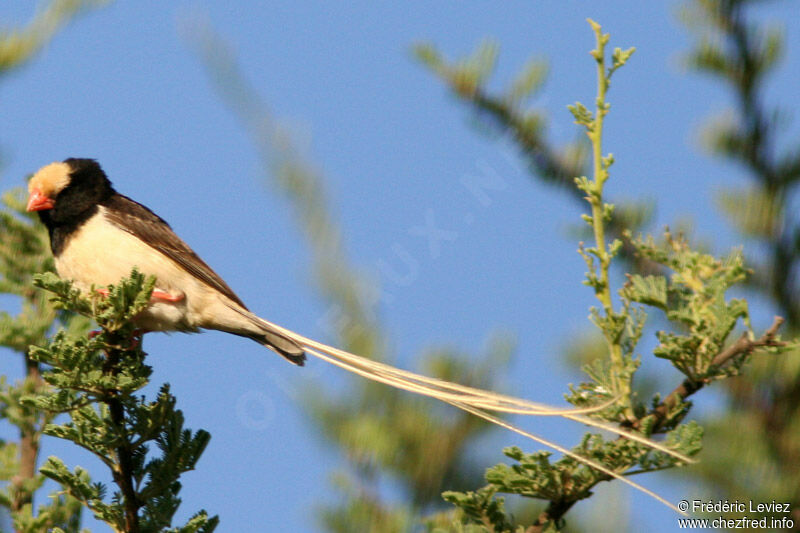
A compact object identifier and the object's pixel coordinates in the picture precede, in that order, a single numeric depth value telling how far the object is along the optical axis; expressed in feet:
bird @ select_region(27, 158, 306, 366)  29.09
